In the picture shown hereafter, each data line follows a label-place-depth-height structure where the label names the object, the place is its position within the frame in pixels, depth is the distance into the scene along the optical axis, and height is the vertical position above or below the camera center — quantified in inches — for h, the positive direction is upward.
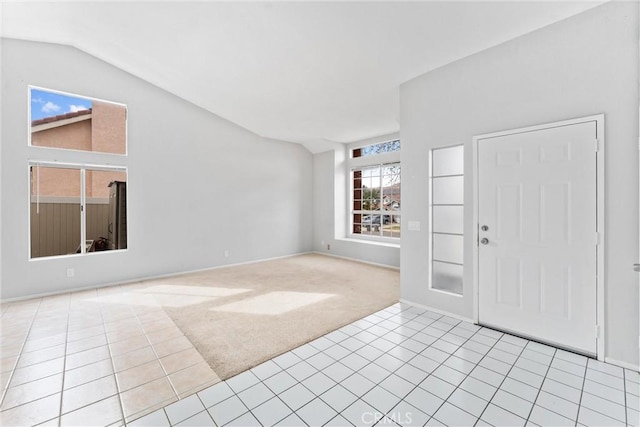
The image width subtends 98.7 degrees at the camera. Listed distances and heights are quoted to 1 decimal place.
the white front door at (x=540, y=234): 94.5 -8.1
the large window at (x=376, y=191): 247.6 +20.5
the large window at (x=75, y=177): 157.3 +22.2
